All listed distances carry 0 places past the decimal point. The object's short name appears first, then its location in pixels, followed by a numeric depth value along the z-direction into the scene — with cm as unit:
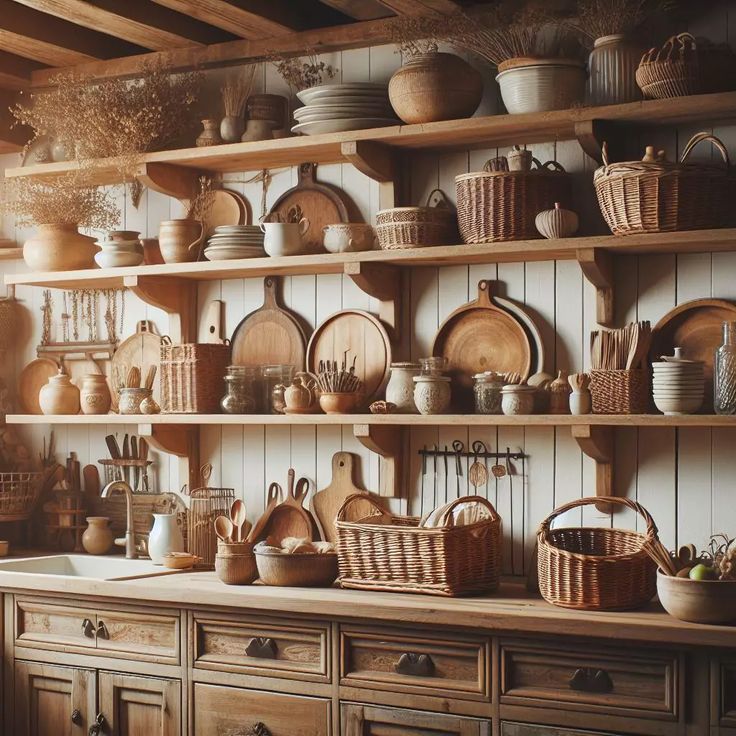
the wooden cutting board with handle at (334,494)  383
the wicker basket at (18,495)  427
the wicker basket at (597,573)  297
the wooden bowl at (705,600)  275
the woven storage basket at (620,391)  320
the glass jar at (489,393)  346
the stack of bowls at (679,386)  311
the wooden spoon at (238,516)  364
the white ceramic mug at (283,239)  373
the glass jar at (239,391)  385
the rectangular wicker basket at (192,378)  390
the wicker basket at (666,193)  307
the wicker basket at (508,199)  336
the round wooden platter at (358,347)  379
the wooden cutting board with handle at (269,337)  396
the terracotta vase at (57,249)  420
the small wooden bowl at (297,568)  340
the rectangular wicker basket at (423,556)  321
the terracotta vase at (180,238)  395
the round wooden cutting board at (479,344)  358
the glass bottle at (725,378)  307
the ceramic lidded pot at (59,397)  420
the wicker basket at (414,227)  348
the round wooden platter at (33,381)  450
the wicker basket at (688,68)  312
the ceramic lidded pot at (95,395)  415
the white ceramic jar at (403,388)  360
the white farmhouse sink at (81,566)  396
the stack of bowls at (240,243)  384
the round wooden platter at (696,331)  328
